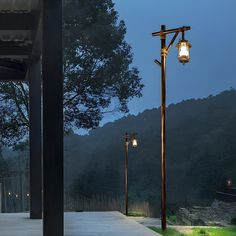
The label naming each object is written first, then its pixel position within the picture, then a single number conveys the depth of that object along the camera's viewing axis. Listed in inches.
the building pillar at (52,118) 372.2
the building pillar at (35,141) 647.8
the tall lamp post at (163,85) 547.5
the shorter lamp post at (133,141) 1082.4
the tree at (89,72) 1302.9
